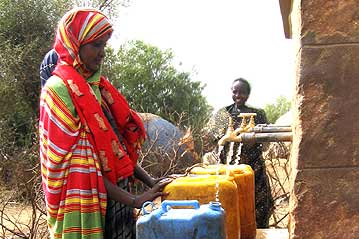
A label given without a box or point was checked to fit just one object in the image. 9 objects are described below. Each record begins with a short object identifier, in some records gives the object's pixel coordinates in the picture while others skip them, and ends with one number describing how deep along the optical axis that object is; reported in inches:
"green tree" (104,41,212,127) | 605.3
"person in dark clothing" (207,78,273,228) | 211.3
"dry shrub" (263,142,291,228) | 259.2
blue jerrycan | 81.9
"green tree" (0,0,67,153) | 520.4
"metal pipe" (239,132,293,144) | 95.7
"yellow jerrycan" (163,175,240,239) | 98.7
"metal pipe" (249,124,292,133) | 105.1
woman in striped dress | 97.3
